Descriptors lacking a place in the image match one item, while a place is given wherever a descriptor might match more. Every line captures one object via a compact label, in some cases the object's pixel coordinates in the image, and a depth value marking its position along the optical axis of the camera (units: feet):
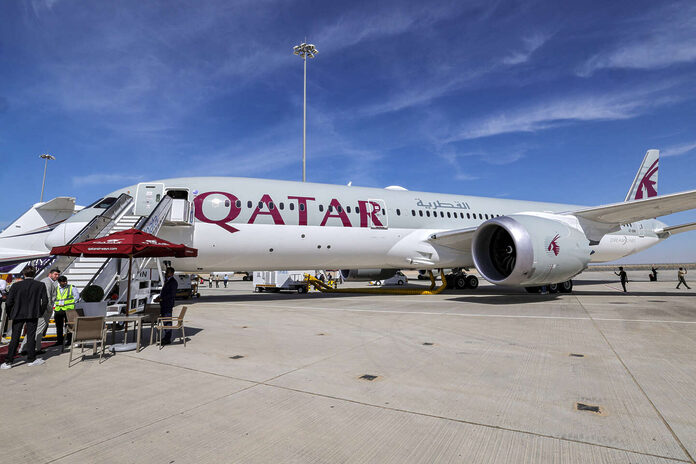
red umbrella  20.51
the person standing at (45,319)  19.62
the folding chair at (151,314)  22.68
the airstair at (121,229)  30.07
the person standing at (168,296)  22.58
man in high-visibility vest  22.61
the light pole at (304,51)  99.81
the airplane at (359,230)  36.58
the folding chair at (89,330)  18.24
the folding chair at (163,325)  21.04
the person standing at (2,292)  19.13
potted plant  22.11
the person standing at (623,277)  59.77
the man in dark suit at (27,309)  17.92
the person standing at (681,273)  66.17
